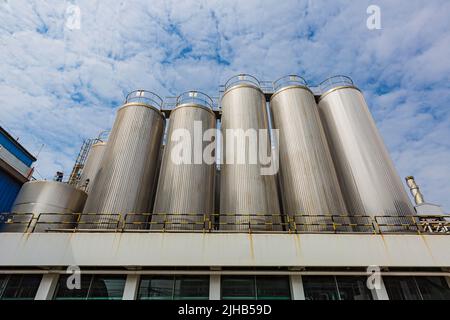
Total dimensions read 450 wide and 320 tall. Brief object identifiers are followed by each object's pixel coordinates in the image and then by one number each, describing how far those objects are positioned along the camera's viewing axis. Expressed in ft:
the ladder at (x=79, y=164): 68.51
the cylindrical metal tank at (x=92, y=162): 64.91
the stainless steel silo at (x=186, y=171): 40.52
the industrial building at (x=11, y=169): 57.11
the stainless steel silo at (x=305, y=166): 39.93
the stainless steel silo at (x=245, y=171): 39.34
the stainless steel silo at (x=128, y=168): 41.36
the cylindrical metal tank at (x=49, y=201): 41.68
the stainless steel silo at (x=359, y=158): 42.98
